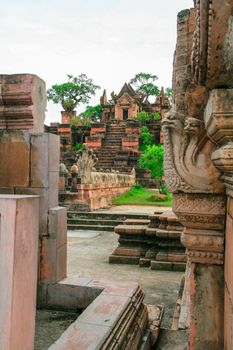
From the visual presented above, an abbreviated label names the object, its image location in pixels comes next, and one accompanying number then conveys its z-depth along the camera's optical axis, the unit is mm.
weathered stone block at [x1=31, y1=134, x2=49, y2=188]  3064
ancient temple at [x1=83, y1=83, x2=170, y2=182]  28125
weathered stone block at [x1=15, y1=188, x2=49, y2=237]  3094
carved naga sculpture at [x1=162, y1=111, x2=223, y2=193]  2195
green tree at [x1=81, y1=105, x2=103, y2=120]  51688
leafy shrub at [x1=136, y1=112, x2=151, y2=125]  37000
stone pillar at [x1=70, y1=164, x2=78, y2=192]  13205
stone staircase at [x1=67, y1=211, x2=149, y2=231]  10930
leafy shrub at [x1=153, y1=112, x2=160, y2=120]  38125
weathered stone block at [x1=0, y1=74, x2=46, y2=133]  2980
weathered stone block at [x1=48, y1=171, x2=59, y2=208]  3154
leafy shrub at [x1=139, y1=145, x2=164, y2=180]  20173
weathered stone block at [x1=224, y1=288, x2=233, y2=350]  1789
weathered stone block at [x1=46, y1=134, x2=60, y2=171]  3109
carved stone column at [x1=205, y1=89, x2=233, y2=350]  1482
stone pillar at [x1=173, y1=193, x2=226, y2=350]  2238
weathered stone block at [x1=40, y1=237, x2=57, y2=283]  3178
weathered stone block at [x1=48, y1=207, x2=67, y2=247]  3162
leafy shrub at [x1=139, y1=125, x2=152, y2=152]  31850
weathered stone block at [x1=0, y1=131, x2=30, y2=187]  3096
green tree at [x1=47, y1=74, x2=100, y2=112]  51688
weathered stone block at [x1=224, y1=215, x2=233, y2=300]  1873
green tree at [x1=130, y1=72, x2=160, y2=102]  57844
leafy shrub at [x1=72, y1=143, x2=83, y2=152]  33066
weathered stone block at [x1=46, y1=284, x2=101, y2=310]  3178
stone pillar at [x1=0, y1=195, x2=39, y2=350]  1212
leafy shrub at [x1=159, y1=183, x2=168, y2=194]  18741
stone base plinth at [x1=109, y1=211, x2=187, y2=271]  6277
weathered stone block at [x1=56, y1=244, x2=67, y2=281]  3232
